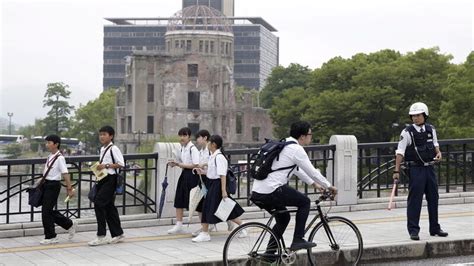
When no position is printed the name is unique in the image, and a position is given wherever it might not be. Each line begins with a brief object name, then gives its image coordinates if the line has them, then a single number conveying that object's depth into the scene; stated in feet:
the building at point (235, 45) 520.42
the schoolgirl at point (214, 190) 36.35
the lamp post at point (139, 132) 279.47
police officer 35.58
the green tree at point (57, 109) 395.55
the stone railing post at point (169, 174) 42.55
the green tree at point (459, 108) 144.46
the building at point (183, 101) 277.23
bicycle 28.37
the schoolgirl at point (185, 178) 39.34
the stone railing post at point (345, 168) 48.21
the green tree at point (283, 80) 305.73
